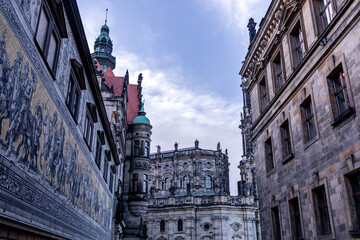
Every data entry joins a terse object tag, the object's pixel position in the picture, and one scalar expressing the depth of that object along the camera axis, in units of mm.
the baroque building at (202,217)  44281
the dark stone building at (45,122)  5891
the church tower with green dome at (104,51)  45375
